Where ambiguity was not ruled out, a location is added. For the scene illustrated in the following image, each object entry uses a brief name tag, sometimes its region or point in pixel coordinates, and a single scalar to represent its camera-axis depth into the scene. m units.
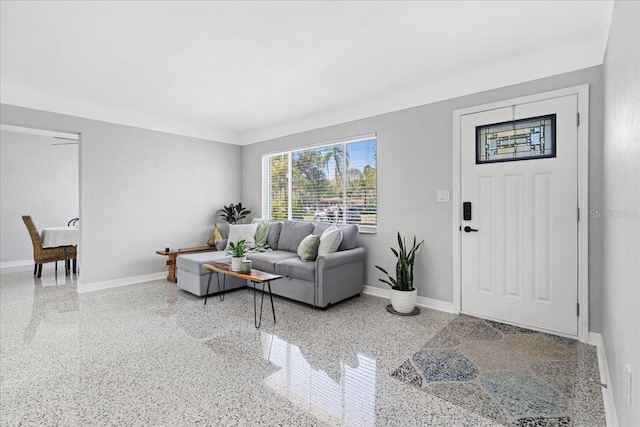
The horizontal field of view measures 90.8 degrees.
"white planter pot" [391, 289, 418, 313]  3.32
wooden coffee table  3.08
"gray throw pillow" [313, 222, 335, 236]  4.32
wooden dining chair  4.90
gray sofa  3.47
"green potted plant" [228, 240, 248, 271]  3.32
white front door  2.71
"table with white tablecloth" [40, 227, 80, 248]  5.03
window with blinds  4.21
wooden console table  4.65
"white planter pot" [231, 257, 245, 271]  3.31
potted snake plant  3.33
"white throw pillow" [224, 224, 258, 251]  4.76
